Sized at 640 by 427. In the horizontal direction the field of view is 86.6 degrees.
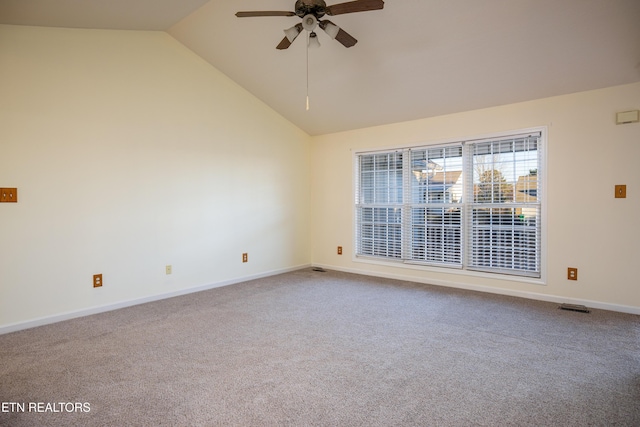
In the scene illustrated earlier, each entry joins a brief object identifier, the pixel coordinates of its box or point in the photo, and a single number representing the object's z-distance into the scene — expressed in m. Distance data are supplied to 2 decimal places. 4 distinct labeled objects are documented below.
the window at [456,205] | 3.89
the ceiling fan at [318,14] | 2.33
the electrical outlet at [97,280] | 3.35
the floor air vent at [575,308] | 3.35
